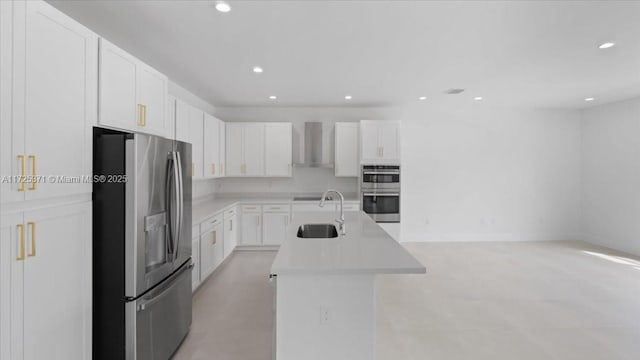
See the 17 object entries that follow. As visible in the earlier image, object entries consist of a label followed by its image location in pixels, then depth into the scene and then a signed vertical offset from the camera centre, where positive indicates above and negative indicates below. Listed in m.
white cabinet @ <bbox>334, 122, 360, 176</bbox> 5.41 +0.61
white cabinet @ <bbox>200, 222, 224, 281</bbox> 3.58 -0.91
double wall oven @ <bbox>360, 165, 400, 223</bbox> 5.26 -0.22
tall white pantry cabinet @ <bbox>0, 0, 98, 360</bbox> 1.28 +0.00
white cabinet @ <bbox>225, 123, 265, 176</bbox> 5.36 +0.64
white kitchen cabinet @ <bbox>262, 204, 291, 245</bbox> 5.14 -0.67
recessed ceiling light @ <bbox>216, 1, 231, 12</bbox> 2.11 +1.29
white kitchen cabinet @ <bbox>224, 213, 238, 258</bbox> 4.47 -0.85
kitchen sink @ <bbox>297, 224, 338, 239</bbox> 2.82 -0.49
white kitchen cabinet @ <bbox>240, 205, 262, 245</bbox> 5.12 -0.76
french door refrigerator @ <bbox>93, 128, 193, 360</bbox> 1.79 -0.41
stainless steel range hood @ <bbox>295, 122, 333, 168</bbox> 5.52 +0.75
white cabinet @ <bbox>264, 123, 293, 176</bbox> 5.39 +0.61
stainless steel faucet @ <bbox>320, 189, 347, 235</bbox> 2.49 -0.40
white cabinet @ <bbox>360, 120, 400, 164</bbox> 5.29 +0.72
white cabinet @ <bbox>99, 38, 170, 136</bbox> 1.82 +0.62
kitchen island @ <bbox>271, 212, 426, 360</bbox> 1.77 -0.82
